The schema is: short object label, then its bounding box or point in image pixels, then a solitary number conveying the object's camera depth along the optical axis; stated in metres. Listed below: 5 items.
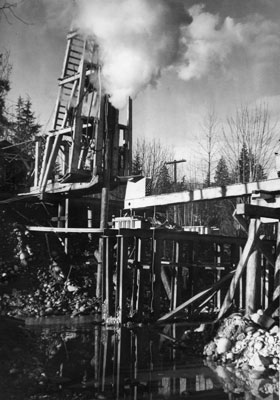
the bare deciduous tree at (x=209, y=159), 28.80
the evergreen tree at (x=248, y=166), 25.14
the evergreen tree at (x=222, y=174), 33.13
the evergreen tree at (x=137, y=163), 33.88
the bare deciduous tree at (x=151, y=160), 34.62
